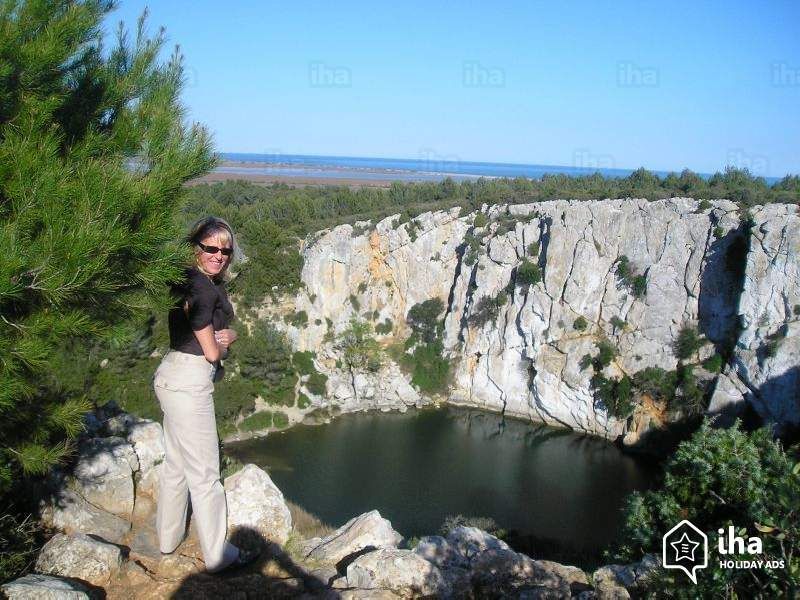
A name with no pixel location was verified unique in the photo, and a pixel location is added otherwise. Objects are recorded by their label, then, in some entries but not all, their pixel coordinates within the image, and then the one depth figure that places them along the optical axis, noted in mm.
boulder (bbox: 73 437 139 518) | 5223
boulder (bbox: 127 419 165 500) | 5699
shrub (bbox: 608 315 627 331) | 30272
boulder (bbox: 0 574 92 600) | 3407
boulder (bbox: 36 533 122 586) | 4074
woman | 3459
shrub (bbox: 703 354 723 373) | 27250
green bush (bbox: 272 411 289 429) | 29250
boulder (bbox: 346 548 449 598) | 4344
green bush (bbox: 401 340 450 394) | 33656
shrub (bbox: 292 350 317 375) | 32825
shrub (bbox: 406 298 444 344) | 35438
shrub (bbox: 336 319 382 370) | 33219
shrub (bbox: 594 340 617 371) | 29497
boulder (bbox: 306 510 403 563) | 5258
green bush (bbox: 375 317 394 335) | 35469
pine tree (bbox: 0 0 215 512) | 2928
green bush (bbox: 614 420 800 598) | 2412
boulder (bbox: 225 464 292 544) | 5188
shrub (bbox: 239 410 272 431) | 28391
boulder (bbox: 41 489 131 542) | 4788
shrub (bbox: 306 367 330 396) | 31828
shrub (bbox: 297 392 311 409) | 31219
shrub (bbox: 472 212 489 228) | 35991
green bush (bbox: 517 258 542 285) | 32094
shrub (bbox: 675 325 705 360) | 28516
